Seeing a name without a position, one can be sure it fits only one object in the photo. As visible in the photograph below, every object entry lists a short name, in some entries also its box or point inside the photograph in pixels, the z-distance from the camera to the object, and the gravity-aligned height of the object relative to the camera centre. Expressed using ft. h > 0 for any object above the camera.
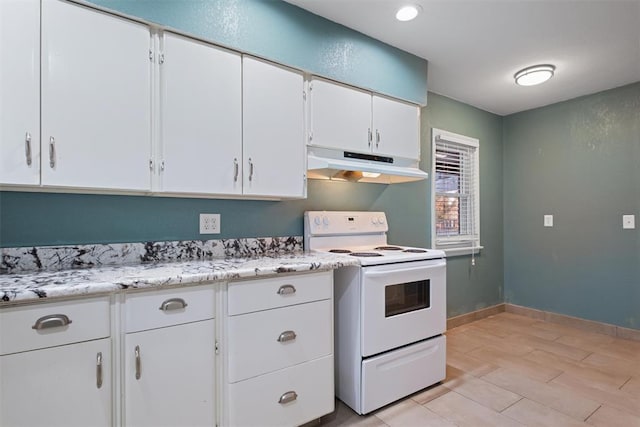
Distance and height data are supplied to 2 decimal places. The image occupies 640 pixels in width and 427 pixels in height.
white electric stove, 6.36 -2.20
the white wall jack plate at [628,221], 10.19 -0.22
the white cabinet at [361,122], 7.16 +2.17
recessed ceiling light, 6.61 +4.13
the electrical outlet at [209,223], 6.68 -0.20
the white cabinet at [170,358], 4.28 -1.96
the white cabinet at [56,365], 3.61 -1.75
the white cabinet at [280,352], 5.02 -2.28
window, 11.35 +0.76
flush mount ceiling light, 9.11 +3.93
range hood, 7.02 +1.05
